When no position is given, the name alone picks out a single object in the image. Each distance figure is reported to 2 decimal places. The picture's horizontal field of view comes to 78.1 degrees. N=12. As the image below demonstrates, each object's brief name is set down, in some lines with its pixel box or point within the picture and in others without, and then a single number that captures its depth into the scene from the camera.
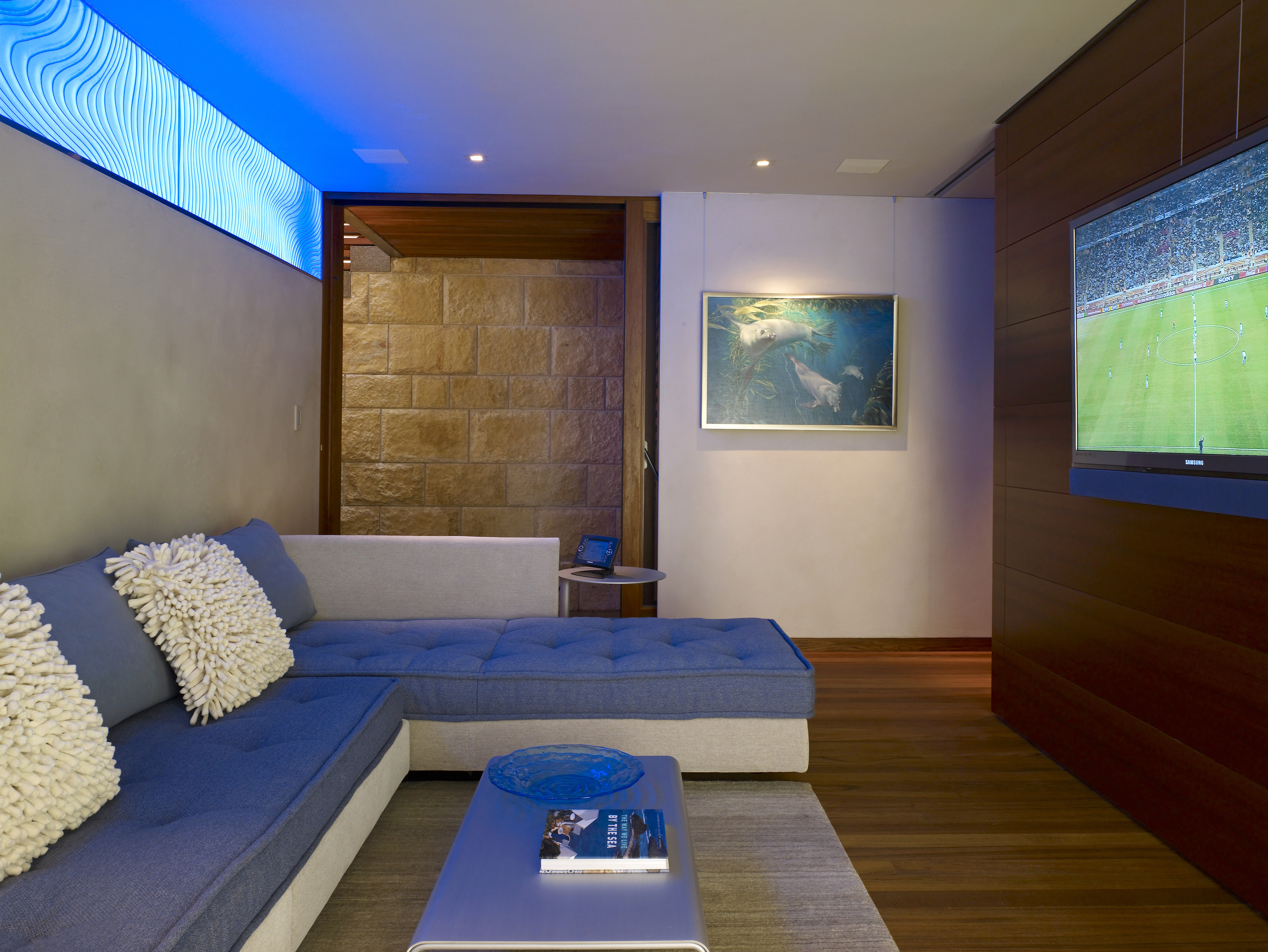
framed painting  4.49
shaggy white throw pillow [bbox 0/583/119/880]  1.29
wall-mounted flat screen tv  1.86
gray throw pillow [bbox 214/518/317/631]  2.77
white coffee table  1.22
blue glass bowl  1.72
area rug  1.80
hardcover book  1.42
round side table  3.59
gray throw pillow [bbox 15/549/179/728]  1.78
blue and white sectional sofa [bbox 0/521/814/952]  1.27
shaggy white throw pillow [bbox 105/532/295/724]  2.05
